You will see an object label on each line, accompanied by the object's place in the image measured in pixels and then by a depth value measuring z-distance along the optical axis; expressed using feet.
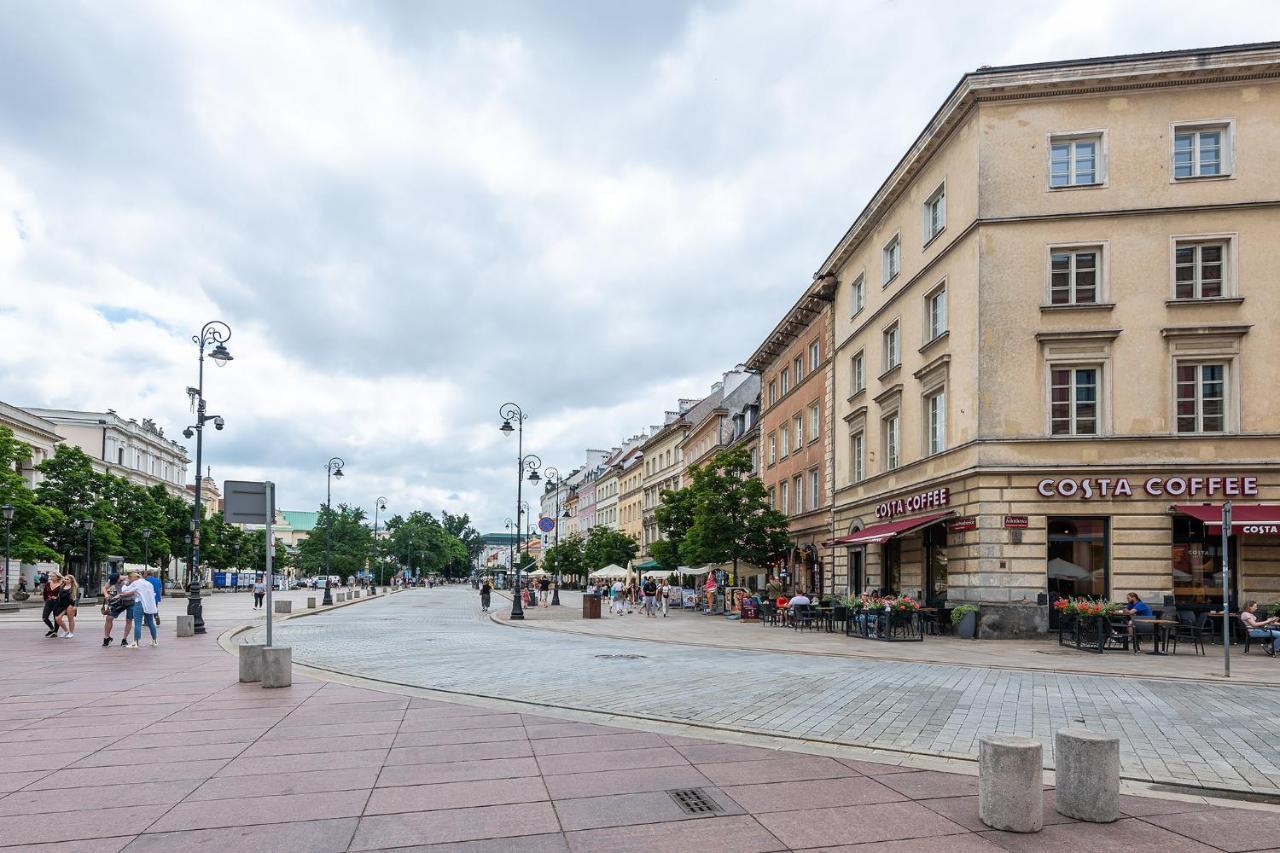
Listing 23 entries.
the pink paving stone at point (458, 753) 27.12
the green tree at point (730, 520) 129.29
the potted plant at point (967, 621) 75.87
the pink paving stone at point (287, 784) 23.34
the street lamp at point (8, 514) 134.41
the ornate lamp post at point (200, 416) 83.51
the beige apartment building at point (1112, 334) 74.64
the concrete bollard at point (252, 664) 44.40
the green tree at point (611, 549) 248.73
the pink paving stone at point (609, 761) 26.04
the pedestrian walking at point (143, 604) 67.82
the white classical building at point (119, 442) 313.94
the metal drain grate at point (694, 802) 21.70
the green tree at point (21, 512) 151.94
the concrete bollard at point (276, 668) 42.45
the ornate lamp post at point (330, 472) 203.92
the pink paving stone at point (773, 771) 24.67
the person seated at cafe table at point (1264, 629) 63.77
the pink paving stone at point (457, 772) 24.58
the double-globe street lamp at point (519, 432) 134.49
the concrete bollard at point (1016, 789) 20.03
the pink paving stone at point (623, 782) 23.49
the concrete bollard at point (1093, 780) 20.84
